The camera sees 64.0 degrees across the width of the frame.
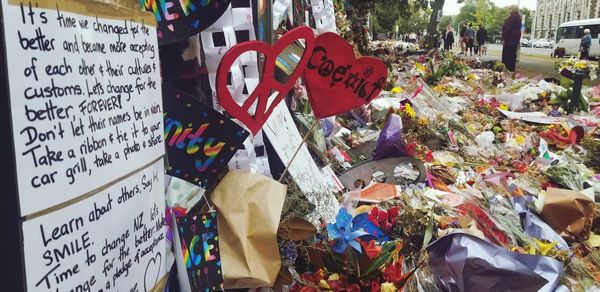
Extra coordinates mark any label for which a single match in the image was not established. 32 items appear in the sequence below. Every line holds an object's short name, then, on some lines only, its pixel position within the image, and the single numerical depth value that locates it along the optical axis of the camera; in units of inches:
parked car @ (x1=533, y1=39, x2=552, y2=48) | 2046.0
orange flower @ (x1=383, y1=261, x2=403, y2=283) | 77.2
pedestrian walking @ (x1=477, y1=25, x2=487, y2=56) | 904.2
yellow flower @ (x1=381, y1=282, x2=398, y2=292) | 74.2
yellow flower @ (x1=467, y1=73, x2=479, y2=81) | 363.6
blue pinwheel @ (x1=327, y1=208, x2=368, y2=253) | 77.4
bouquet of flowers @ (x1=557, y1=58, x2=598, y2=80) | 303.6
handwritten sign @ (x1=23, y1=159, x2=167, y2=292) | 38.6
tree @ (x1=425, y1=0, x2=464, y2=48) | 839.7
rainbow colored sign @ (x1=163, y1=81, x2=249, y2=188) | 65.2
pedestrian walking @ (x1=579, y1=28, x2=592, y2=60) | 839.7
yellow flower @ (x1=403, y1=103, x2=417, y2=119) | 195.3
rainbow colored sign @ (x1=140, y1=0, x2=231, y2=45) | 65.0
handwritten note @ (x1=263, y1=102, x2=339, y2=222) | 91.4
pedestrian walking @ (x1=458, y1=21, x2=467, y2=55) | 924.6
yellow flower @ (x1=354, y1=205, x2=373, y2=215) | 99.6
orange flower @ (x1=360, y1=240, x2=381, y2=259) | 78.1
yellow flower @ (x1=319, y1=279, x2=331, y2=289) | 74.2
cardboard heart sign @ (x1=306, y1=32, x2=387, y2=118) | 87.0
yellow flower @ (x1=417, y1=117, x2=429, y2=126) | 191.8
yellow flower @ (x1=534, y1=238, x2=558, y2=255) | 100.4
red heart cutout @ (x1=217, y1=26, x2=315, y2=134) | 69.5
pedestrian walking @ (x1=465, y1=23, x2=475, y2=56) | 921.5
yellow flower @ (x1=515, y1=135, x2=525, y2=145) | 198.4
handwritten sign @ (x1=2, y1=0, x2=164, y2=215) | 35.8
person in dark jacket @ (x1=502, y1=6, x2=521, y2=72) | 466.9
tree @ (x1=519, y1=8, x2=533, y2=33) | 3649.1
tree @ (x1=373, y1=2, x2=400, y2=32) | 1513.9
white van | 1092.0
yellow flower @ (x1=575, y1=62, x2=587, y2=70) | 308.7
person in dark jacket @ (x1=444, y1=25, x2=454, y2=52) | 940.6
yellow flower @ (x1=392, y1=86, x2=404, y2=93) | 263.9
